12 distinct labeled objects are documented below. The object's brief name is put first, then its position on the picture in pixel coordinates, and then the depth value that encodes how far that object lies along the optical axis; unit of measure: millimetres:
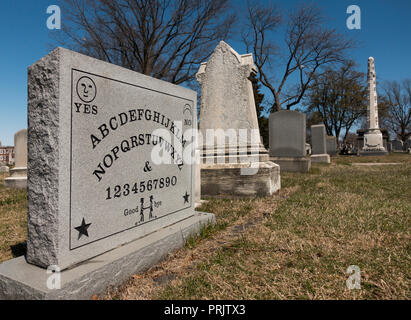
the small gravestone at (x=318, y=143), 13880
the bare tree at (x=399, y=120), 42031
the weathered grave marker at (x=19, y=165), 6641
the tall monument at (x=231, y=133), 4375
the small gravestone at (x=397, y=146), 32619
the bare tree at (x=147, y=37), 13070
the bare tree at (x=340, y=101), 27406
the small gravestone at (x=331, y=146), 21641
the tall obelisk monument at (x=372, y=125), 19703
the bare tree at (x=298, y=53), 18562
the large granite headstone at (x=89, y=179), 1501
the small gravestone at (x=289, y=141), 8539
